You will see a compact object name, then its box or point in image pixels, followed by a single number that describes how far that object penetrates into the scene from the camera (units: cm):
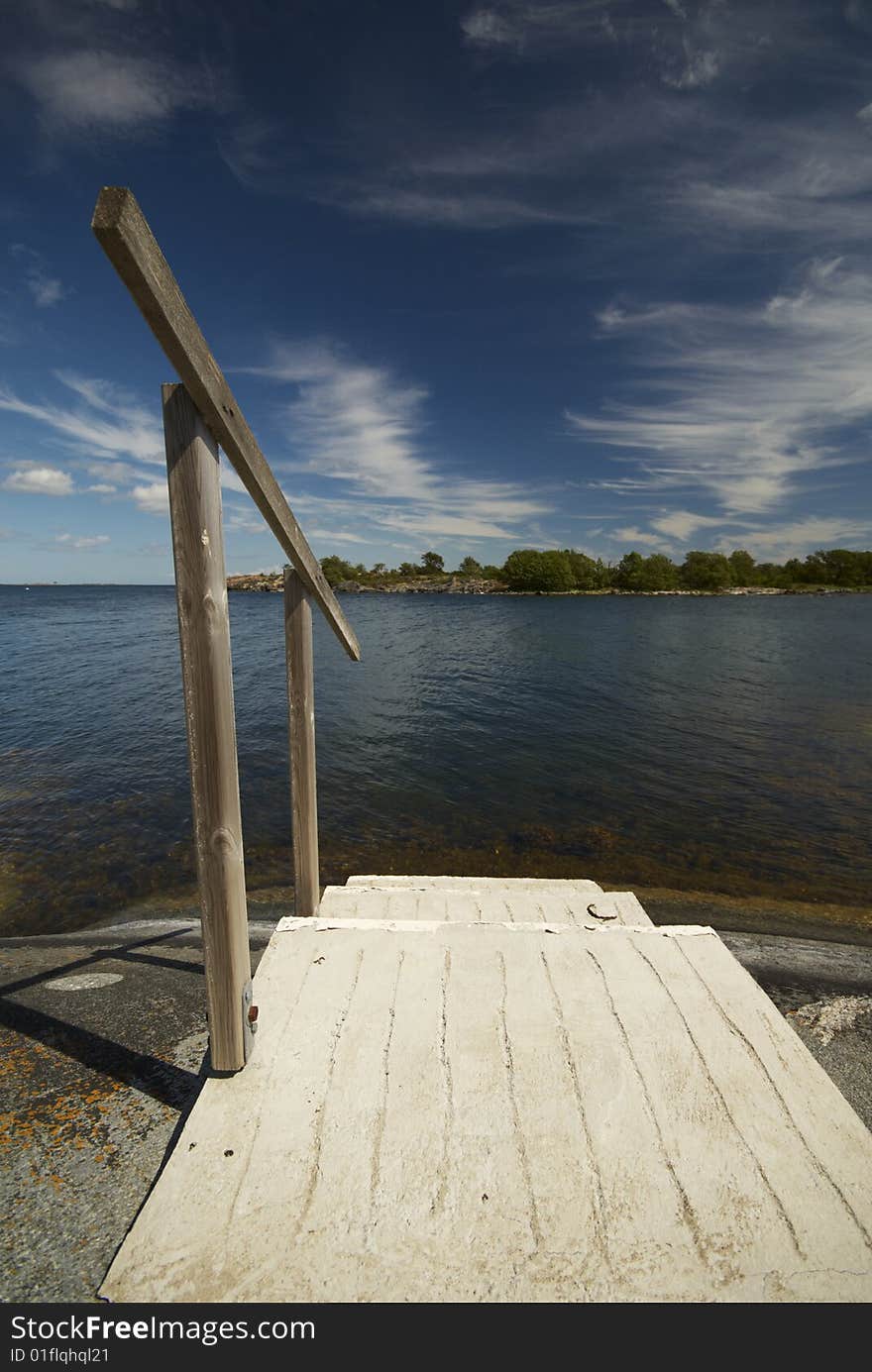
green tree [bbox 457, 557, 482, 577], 18784
